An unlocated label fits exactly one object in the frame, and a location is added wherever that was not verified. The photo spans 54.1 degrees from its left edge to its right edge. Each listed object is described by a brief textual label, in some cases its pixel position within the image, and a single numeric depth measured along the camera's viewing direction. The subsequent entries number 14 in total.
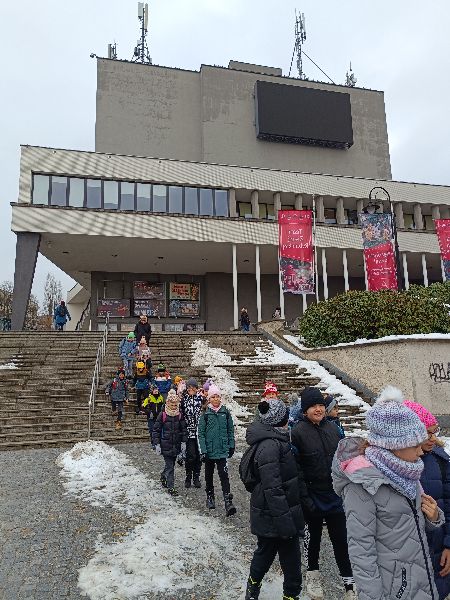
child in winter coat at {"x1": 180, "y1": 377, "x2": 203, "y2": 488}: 7.06
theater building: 26.33
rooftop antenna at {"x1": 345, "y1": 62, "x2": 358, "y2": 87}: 51.66
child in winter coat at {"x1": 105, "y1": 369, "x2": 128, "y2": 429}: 11.17
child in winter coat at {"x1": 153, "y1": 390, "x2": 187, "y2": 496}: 6.92
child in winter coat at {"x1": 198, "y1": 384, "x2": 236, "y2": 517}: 6.07
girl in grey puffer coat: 2.26
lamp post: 16.31
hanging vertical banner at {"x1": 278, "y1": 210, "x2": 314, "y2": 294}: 23.59
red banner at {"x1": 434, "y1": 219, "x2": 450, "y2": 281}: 25.22
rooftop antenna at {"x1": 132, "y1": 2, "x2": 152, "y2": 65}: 47.88
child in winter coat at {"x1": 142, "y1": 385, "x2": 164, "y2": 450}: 9.40
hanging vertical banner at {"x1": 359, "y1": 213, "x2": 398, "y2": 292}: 18.41
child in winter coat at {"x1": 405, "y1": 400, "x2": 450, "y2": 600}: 2.69
